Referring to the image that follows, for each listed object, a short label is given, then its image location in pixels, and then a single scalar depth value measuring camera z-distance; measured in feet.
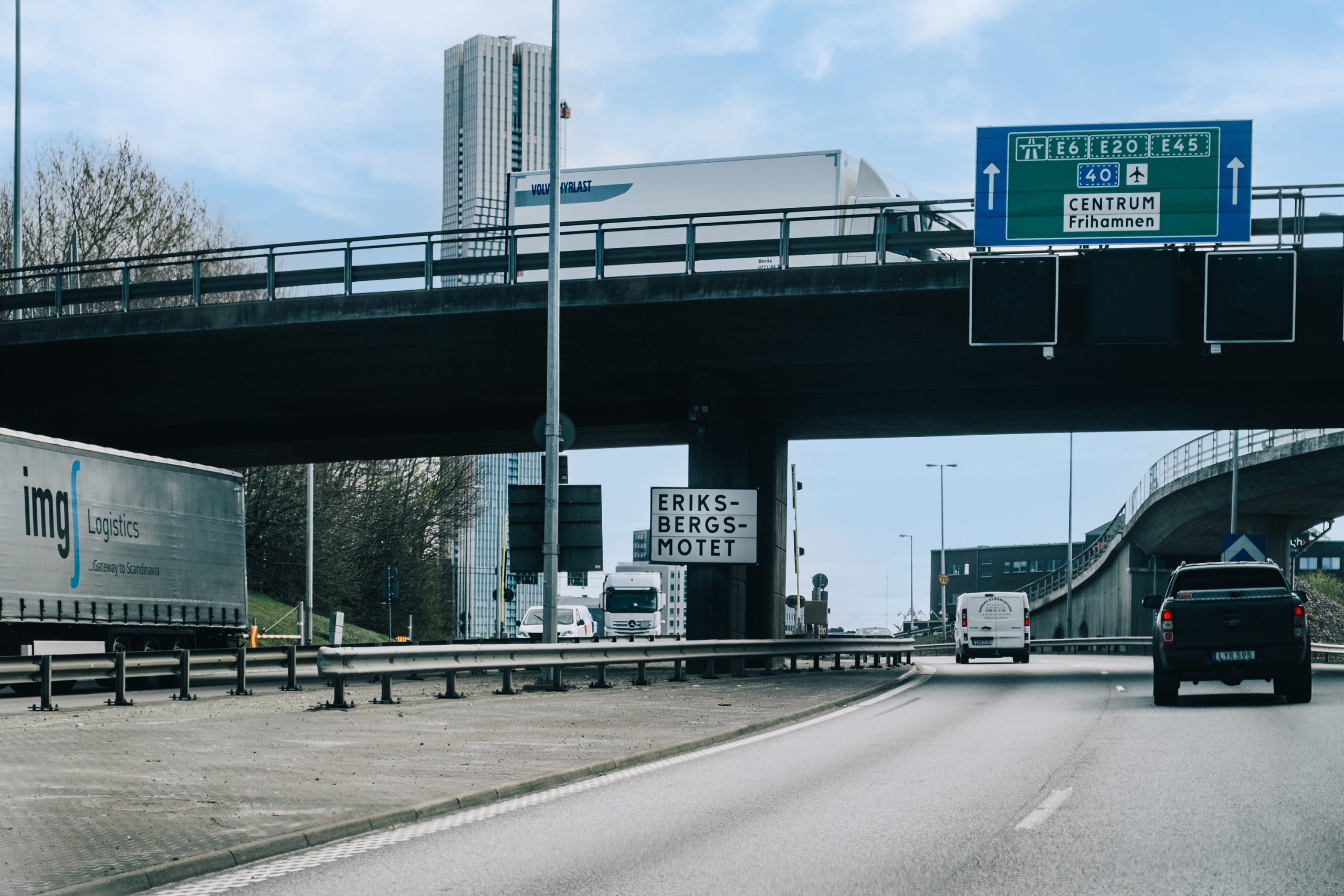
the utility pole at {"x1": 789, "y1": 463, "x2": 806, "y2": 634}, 210.59
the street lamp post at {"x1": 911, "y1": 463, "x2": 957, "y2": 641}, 294.39
